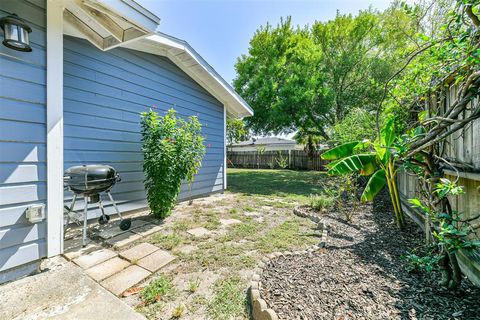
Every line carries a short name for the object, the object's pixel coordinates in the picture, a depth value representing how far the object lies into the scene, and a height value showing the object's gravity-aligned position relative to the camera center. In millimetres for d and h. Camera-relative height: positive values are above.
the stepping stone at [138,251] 2715 -1290
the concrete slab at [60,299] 1800 -1357
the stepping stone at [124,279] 2143 -1348
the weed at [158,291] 2004 -1362
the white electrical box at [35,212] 2381 -613
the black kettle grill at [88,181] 2924 -304
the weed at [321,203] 4898 -1107
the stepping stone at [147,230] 3407 -1228
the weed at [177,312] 1794 -1373
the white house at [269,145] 27453 +1984
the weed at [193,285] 2125 -1366
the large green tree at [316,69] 11641 +5566
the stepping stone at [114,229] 3213 -1184
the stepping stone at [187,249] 2940 -1332
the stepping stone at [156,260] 2523 -1323
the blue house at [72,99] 2314 +1019
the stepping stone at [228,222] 4094 -1314
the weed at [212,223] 3875 -1286
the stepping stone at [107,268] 2338 -1320
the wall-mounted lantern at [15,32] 2219 +1462
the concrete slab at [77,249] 2686 -1256
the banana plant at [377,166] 3715 -166
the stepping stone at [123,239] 2994 -1231
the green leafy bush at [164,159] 3881 +19
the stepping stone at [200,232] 3484 -1298
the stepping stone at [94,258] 2541 -1288
